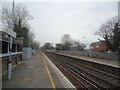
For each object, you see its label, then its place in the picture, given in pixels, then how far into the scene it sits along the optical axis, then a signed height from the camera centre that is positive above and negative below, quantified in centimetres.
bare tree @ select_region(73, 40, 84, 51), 5586 +55
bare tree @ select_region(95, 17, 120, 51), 1882 +335
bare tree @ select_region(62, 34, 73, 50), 7341 +729
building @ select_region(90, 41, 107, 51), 4615 +33
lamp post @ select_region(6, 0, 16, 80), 611 +86
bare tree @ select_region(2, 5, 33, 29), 2269 +854
